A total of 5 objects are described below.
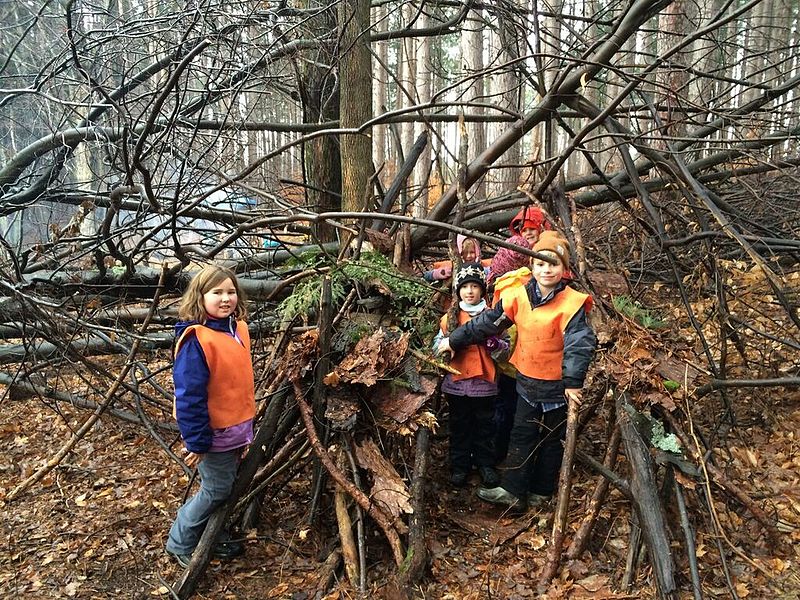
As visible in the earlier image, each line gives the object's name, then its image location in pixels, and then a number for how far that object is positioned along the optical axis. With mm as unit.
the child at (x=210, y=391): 3086
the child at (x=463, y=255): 4824
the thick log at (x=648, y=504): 2565
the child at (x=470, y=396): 3922
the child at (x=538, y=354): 3471
